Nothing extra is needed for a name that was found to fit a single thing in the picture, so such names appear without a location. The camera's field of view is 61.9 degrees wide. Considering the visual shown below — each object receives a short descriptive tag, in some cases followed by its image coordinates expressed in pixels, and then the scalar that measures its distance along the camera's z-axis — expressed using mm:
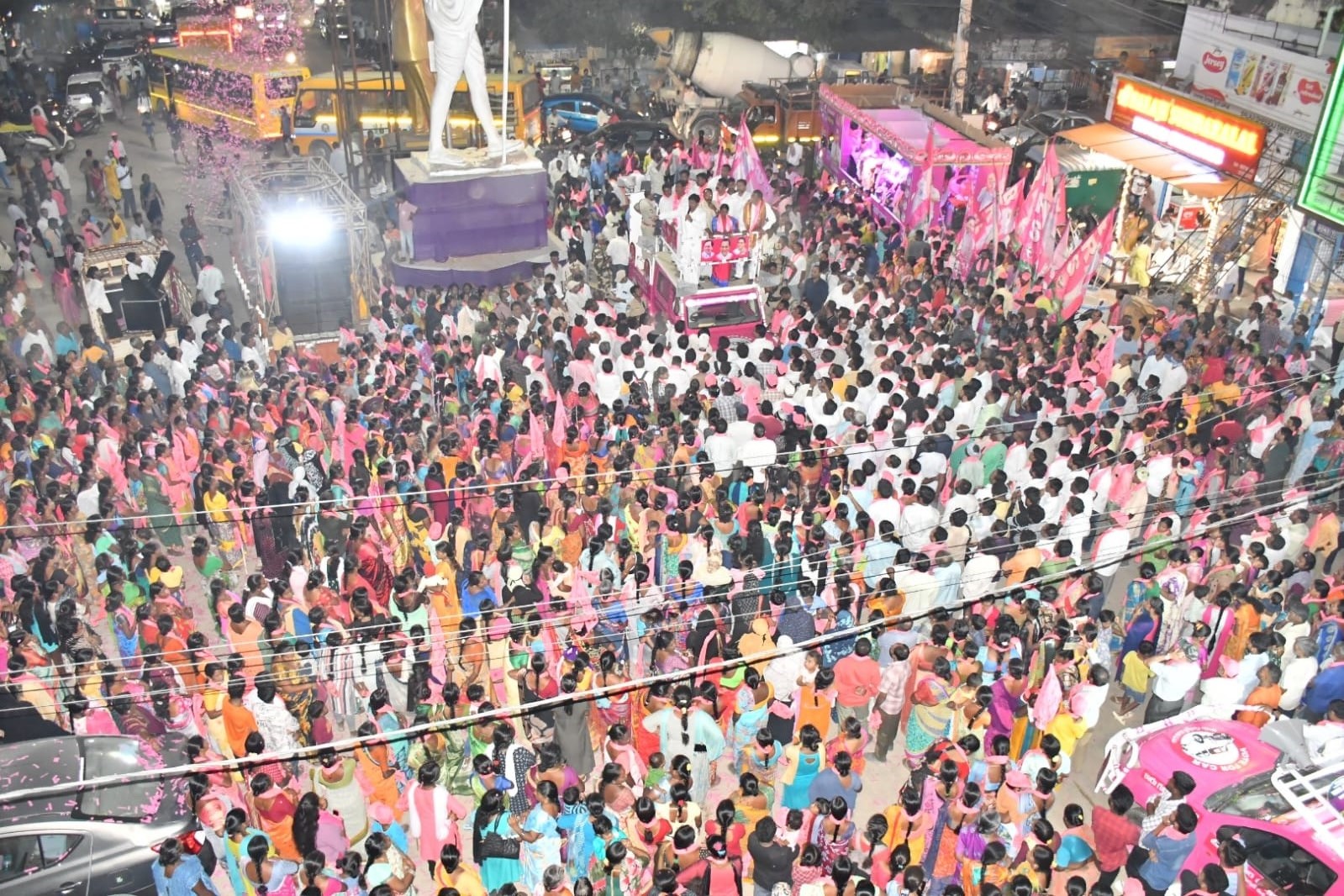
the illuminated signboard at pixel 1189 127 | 16250
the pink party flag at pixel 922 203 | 16953
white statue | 14898
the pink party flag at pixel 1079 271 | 13031
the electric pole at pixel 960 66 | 21234
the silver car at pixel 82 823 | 6785
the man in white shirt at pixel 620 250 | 16156
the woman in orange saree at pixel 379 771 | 6957
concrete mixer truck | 23094
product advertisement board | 15750
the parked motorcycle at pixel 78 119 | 25911
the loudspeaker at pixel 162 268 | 13625
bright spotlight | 13500
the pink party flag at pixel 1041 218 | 14195
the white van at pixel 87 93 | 26547
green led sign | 12266
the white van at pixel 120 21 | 33562
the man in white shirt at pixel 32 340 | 12234
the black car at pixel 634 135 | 21844
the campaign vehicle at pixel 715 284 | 13367
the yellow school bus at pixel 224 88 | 24050
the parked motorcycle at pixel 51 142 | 23766
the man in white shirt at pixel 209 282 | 13953
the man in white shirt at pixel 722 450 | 10070
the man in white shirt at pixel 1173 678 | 7770
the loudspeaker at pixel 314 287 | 13664
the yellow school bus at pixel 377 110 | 22141
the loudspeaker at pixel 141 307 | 13484
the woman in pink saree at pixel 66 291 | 14656
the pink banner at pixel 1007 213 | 15000
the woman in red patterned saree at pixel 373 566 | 8516
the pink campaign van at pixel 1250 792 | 6496
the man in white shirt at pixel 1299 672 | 7699
